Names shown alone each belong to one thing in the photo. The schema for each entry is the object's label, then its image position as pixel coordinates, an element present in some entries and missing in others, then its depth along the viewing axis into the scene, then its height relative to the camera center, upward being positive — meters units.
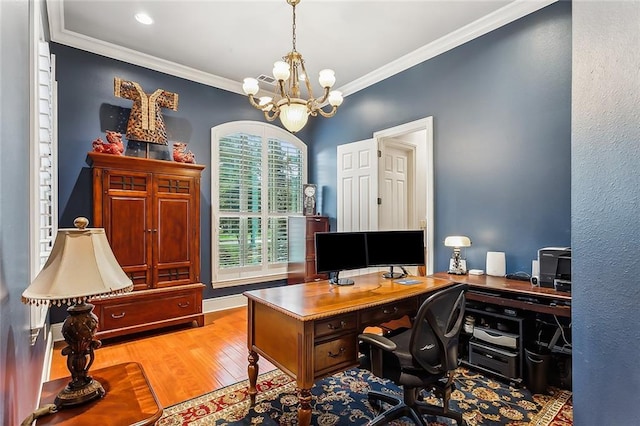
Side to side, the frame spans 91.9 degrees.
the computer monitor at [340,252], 2.39 -0.33
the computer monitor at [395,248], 2.66 -0.32
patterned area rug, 2.04 -1.38
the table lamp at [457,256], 3.12 -0.46
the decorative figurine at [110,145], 3.34 +0.74
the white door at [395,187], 4.38 +0.38
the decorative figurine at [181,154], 3.89 +0.73
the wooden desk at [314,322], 1.76 -0.71
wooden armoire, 3.30 -0.28
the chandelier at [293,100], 2.39 +0.97
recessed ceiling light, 3.10 +1.97
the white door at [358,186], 4.33 +0.38
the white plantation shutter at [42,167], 1.66 +0.32
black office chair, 1.68 -0.83
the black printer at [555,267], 2.38 -0.45
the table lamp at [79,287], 1.12 -0.28
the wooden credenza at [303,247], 4.71 -0.55
